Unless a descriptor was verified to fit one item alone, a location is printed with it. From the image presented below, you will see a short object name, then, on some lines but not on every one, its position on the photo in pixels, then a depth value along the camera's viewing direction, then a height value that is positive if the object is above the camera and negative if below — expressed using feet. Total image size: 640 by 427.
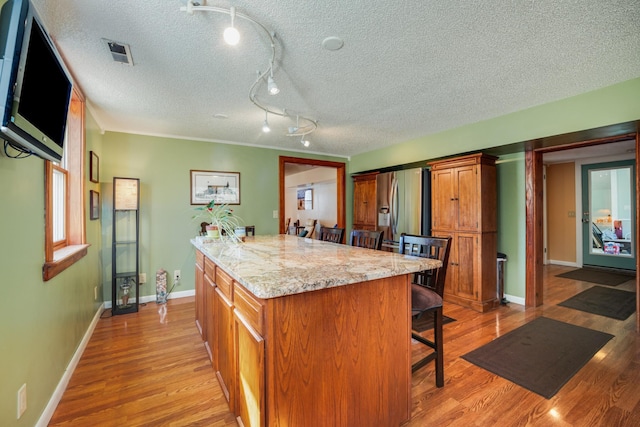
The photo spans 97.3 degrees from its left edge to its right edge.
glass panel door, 17.48 -0.07
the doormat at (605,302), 10.92 -3.82
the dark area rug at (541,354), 6.75 -3.93
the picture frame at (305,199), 26.43 +1.50
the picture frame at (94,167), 9.79 +1.75
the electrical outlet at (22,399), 4.42 -2.95
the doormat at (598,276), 15.48 -3.73
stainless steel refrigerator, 13.64 +0.58
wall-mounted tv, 3.33 +1.81
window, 7.71 +0.64
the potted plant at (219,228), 8.11 -0.43
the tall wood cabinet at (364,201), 16.34 +0.74
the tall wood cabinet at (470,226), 11.23 -0.53
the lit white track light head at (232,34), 4.76 +3.07
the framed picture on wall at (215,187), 13.89 +1.39
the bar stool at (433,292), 6.18 -1.82
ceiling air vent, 6.07 +3.68
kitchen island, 3.88 -1.96
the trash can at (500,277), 11.98 -2.70
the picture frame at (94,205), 9.92 +0.37
